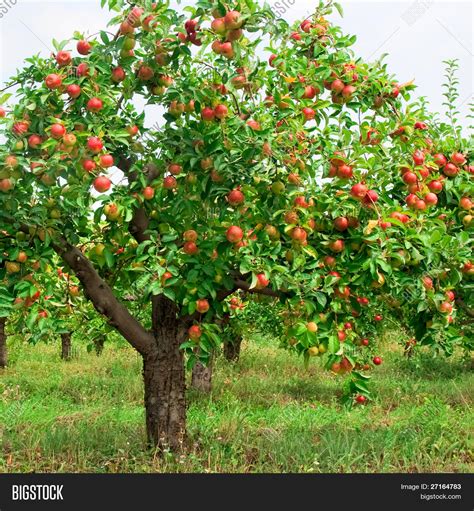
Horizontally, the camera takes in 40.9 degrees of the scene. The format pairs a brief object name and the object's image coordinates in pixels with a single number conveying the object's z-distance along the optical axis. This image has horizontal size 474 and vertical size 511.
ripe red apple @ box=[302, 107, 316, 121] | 4.30
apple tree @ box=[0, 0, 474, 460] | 4.10
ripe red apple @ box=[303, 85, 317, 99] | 4.51
